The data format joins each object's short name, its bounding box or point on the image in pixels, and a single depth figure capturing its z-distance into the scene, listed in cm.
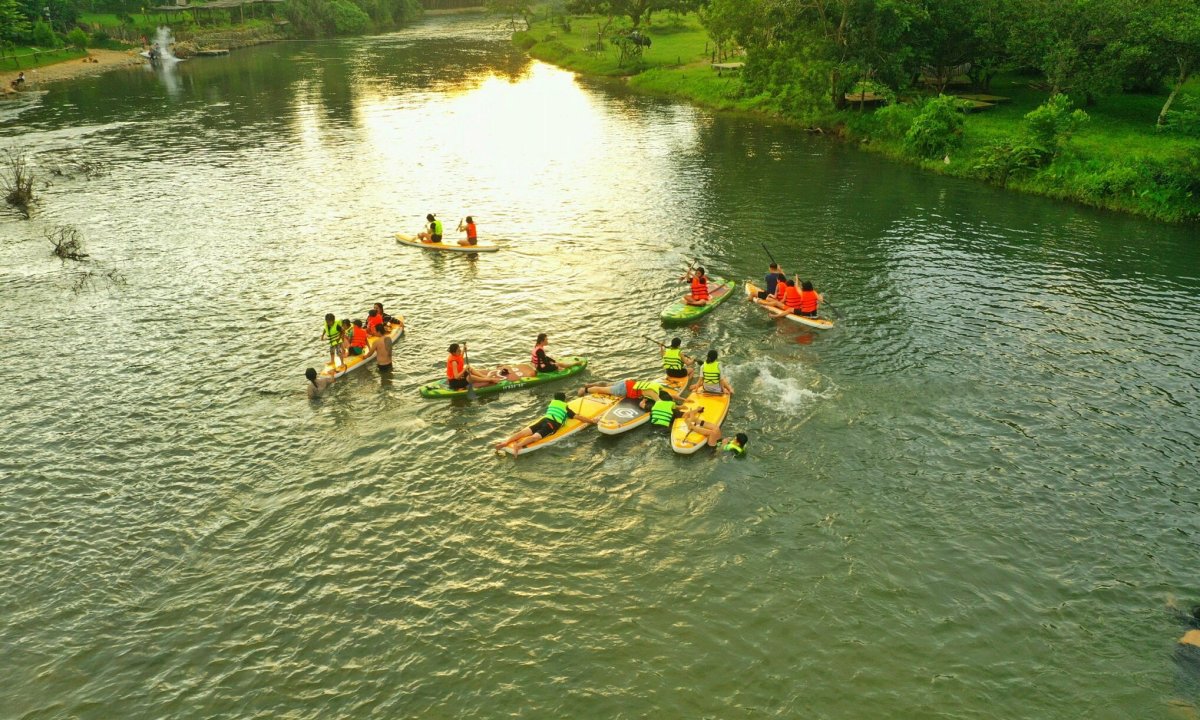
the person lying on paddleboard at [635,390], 2578
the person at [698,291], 3338
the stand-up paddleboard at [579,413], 2448
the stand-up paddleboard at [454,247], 4162
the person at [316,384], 2673
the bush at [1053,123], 4753
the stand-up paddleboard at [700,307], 3259
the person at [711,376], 2624
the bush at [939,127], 5388
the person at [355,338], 2942
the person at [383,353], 2897
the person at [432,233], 4194
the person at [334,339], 2858
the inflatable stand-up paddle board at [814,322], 3191
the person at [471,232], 4166
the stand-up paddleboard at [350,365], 2838
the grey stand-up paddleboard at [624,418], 2484
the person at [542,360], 2816
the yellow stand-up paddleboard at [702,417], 2397
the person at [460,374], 2688
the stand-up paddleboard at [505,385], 2738
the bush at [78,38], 10944
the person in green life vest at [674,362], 2705
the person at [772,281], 3359
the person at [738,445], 2380
